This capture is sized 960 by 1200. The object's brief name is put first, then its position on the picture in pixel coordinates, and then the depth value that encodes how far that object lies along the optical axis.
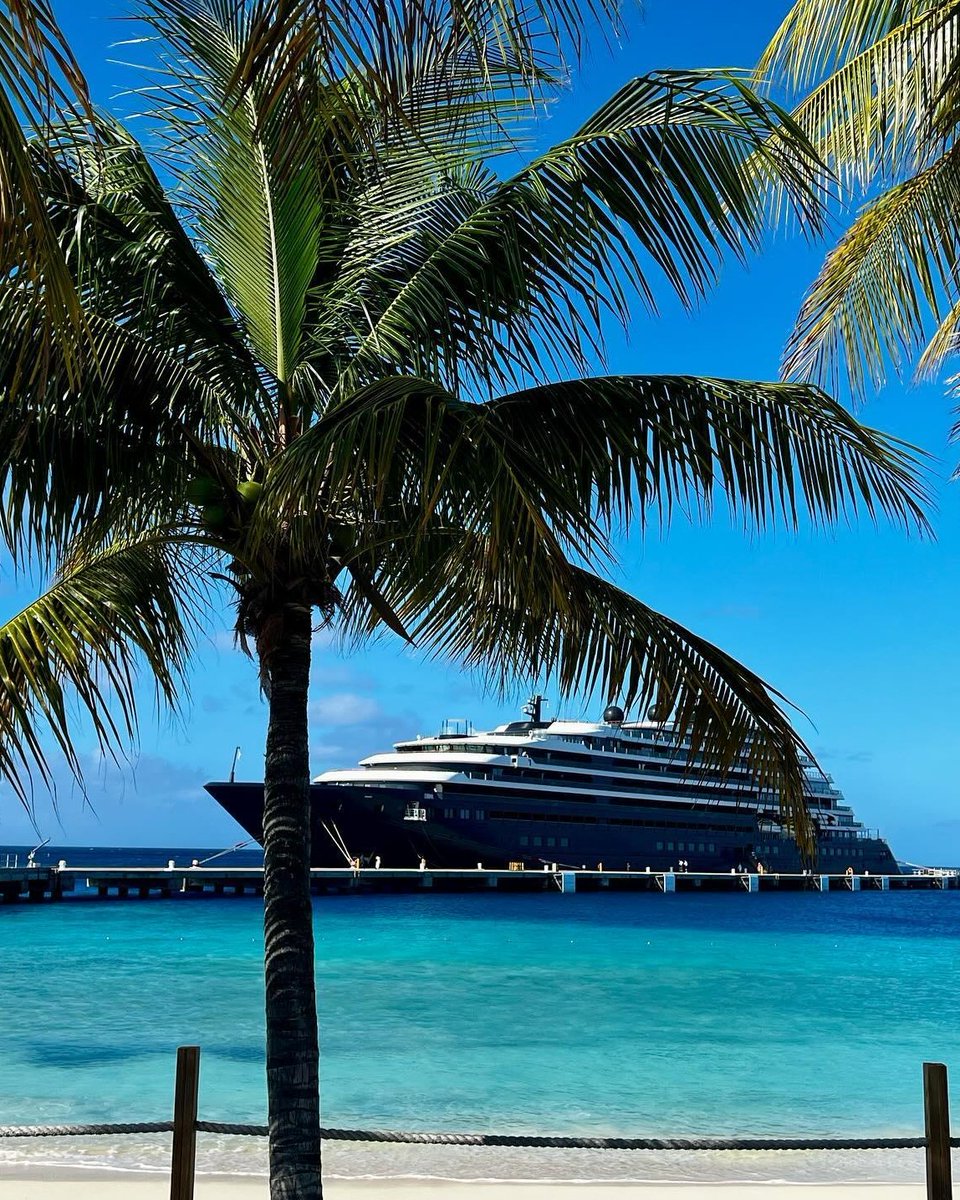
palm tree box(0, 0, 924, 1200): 4.99
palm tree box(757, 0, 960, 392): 6.05
